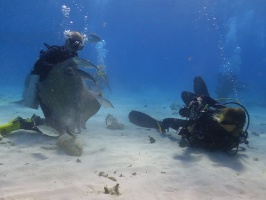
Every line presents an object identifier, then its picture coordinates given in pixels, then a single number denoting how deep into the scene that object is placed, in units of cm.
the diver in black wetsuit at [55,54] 646
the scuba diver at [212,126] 576
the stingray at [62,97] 640
